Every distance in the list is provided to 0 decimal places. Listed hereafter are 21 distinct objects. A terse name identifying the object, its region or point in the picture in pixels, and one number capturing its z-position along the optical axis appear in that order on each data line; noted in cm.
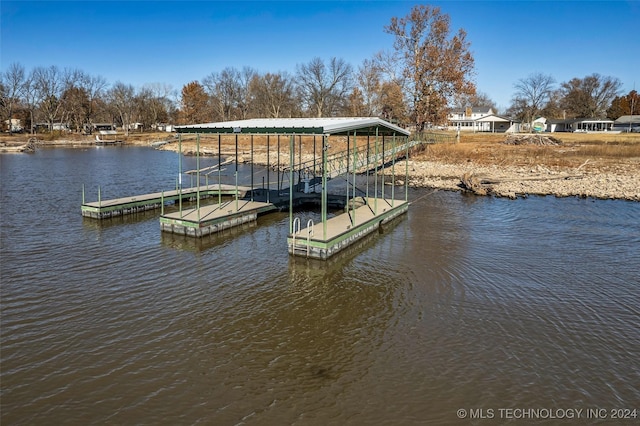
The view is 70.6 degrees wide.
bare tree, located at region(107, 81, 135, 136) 10706
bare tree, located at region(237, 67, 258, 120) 10144
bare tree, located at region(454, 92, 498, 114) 4356
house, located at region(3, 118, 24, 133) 9625
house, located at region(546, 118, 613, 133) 7225
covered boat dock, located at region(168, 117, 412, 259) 1534
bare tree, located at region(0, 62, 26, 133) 9250
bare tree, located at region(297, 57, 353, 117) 8528
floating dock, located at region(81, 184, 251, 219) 2059
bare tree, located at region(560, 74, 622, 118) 9312
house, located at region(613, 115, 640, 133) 7167
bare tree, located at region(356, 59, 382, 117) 6031
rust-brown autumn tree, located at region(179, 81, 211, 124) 10269
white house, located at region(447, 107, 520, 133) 7925
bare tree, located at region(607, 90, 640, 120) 8825
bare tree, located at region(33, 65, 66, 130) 10006
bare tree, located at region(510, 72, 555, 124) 8939
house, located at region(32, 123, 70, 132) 9931
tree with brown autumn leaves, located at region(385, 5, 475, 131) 4234
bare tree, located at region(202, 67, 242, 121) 10494
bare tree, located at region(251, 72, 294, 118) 9331
